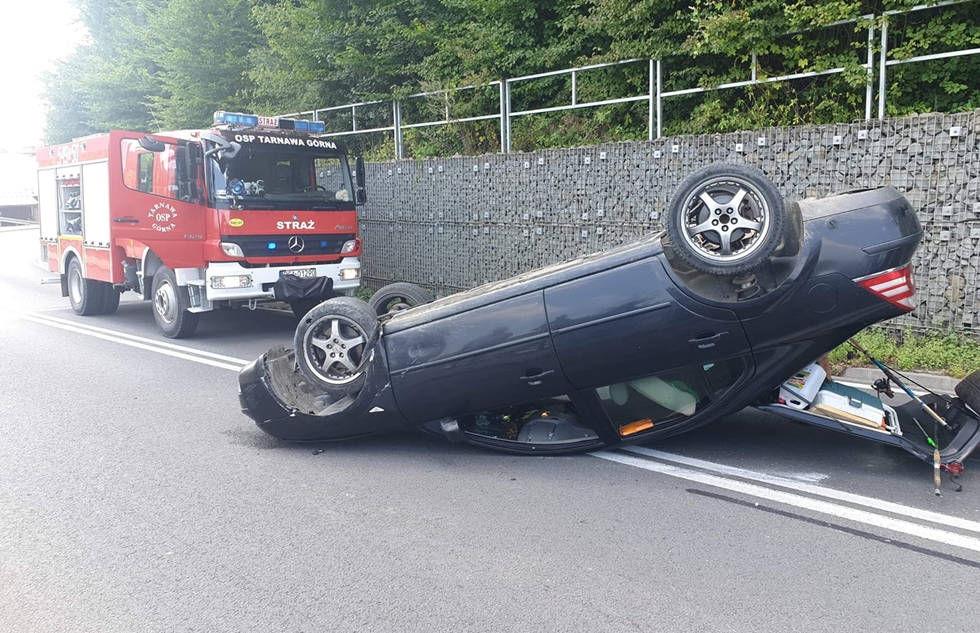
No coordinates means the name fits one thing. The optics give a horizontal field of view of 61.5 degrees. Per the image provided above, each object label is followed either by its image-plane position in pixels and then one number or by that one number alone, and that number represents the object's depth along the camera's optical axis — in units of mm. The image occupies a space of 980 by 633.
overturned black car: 4785
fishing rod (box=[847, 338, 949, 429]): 4949
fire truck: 10492
